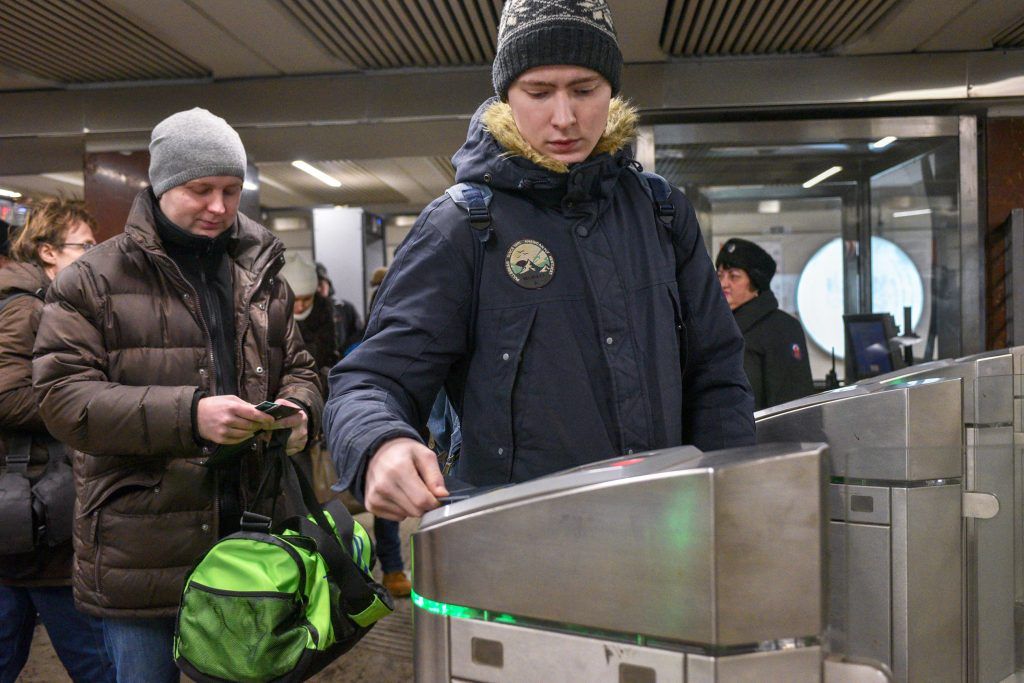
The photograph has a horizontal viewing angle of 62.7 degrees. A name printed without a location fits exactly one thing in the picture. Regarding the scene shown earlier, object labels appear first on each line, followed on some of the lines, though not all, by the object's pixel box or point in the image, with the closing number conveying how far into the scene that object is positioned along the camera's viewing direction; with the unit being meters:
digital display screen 4.46
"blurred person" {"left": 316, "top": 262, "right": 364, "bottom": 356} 6.00
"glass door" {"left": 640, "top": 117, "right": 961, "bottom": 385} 4.73
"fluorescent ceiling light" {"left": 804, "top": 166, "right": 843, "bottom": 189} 5.05
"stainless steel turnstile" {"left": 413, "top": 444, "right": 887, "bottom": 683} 0.66
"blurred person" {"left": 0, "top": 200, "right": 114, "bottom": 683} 2.19
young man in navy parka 1.13
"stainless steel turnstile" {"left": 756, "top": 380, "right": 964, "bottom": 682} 1.13
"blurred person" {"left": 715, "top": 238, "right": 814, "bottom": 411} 3.58
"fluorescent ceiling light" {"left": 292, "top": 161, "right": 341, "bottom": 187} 8.35
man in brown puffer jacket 1.67
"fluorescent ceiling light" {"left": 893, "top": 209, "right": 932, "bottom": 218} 4.90
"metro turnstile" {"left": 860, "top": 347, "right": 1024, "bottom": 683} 1.24
